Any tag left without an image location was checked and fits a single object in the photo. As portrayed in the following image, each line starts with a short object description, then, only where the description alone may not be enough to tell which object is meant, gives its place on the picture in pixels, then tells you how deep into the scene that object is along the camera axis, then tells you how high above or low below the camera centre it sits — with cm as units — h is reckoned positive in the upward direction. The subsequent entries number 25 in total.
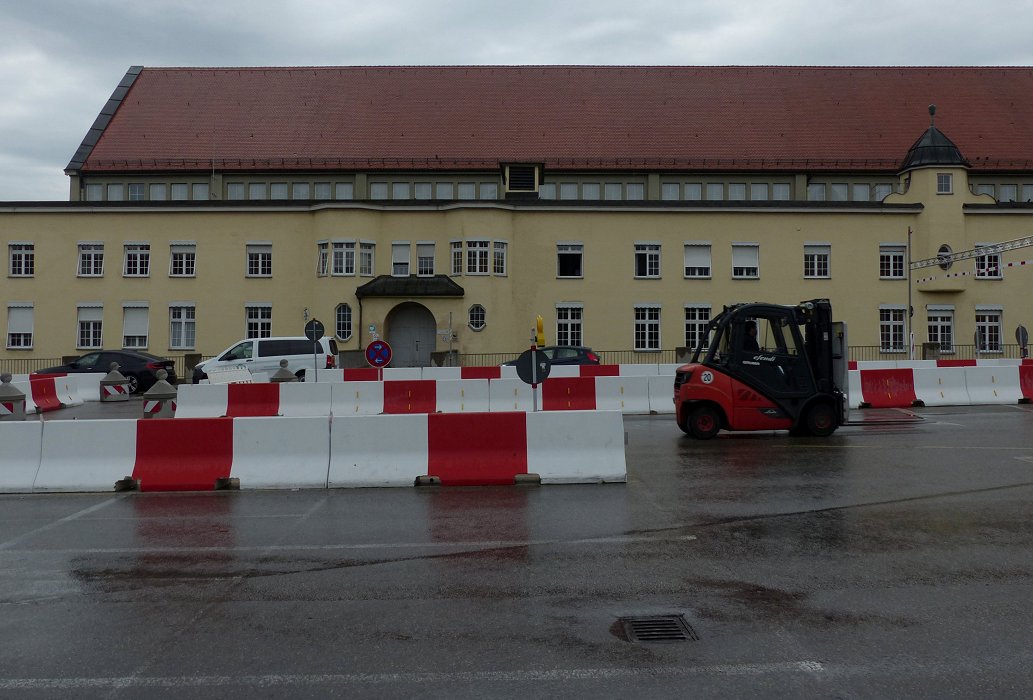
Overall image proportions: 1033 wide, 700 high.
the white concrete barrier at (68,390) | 2616 -38
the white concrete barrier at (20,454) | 1122 -94
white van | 2900 +59
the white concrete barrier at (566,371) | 2697 +4
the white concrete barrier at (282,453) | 1134 -96
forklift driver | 1580 +54
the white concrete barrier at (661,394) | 2217 -56
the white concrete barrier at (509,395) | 2188 -53
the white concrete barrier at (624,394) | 2209 -53
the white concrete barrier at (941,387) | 2269 -45
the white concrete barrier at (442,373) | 2675 +1
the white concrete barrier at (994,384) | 2297 -41
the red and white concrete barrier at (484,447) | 1146 -92
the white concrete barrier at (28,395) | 2392 -46
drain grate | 550 -157
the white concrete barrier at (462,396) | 2145 -54
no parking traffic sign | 2109 +46
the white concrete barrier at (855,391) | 2238 -52
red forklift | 1582 -9
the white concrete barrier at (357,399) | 2123 -57
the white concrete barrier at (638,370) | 2922 +5
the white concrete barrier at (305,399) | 2112 -57
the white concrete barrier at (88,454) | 1127 -96
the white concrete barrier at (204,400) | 2089 -55
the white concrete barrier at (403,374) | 2706 -1
